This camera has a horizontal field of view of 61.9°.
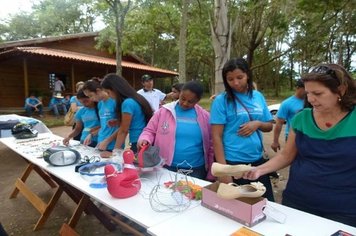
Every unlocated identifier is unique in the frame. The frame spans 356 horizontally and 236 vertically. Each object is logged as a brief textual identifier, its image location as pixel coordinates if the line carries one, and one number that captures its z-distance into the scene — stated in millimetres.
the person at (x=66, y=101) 12711
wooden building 13016
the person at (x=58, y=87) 12977
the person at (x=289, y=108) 3754
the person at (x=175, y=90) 4449
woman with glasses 1481
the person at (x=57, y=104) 12453
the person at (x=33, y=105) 11648
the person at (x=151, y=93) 6329
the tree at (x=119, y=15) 10180
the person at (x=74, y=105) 5425
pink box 1405
